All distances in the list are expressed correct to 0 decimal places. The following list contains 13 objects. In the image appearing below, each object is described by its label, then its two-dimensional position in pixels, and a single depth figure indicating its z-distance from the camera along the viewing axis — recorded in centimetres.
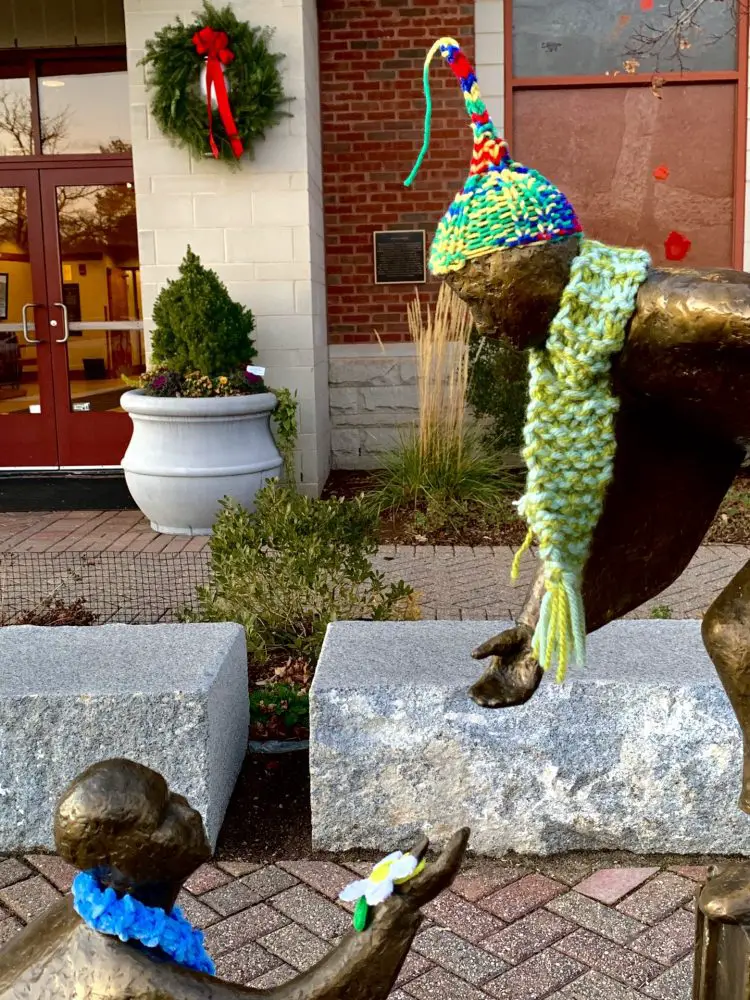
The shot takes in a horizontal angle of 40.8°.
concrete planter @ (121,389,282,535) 712
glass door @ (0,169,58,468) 855
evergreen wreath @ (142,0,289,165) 736
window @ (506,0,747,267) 862
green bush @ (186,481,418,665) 420
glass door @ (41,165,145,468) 855
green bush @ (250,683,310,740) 387
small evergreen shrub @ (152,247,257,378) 735
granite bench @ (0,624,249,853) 296
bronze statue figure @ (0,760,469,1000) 133
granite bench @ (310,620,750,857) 295
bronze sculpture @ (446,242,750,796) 133
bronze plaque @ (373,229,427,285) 882
